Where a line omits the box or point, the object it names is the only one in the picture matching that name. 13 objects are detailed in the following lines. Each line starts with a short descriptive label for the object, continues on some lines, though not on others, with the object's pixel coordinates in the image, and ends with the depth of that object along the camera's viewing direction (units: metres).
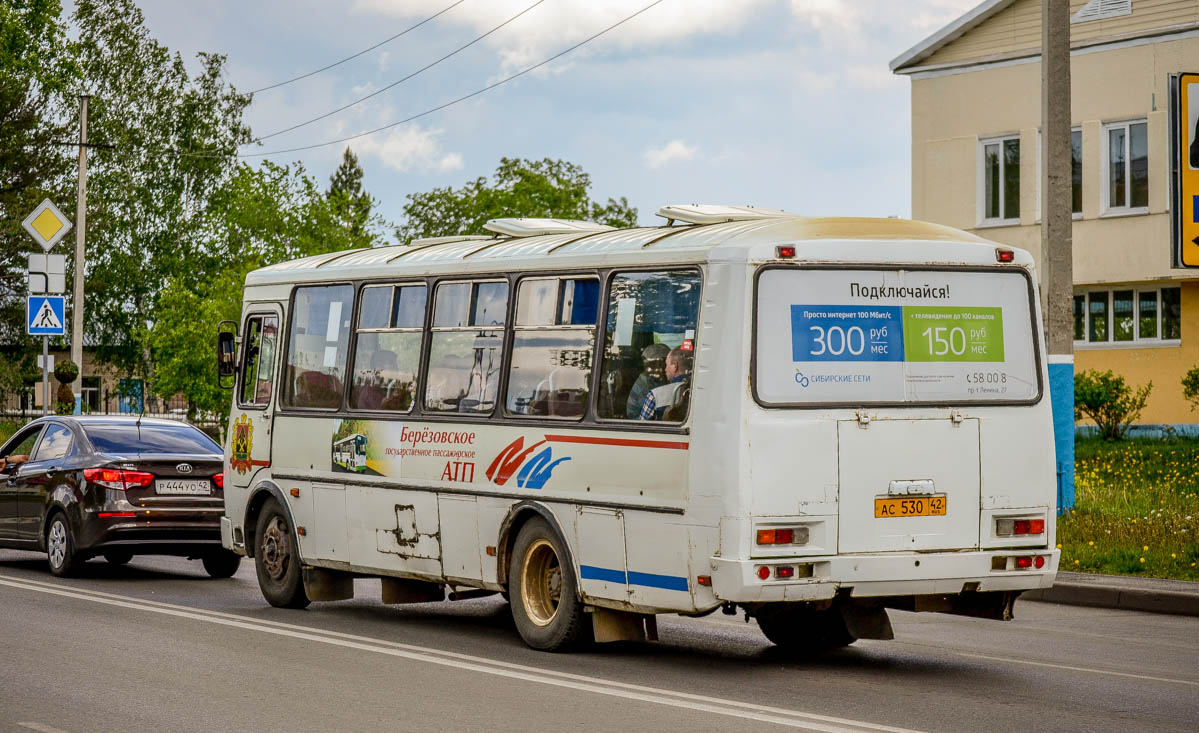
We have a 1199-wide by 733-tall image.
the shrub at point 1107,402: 31.50
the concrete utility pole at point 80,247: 38.97
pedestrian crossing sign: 28.61
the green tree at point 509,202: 71.06
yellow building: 33.72
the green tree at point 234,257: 55.75
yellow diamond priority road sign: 31.56
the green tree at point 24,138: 58.75
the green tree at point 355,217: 59.10
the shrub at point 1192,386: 30.68
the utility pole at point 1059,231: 17.95
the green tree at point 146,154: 68.12
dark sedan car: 16.31
